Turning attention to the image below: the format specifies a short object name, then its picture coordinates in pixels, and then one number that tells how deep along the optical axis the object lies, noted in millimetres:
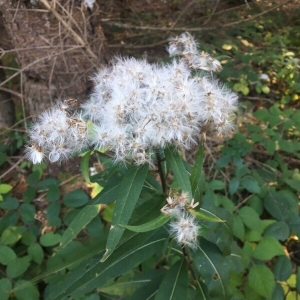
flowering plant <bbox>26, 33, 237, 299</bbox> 256
